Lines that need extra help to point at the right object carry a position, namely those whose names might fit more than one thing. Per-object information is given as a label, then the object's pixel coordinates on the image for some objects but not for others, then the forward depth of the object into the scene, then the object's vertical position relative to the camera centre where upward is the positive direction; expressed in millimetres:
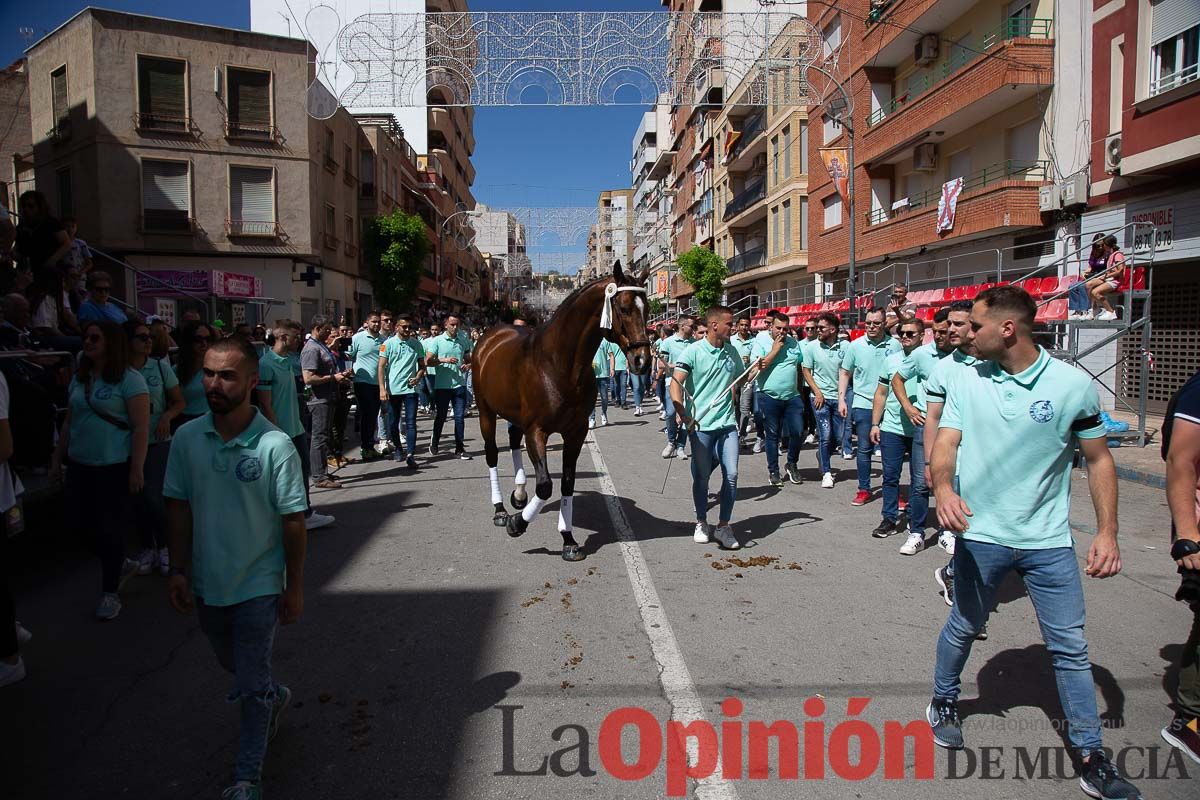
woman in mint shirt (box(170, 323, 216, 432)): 5996 +54
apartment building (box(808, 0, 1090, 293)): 17703 +6688
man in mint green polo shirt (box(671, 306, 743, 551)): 6332 -347
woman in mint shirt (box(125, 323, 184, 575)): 5277 -424
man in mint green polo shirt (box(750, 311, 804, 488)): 9273 -365
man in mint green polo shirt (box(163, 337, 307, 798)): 2857 -611
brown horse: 5801 +25
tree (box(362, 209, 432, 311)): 36438 +5707
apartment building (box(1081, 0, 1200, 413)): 13281 +3970
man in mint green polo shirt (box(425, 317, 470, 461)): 11570 -122
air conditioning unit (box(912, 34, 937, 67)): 22453 +9580
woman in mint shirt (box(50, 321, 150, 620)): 4859 -436
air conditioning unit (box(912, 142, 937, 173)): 22812 +6466
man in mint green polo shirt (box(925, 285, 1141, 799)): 2941 -513
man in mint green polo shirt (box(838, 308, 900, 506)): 7863 -70
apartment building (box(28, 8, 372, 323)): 25688 +7972
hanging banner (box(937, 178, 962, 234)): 20094 +4478
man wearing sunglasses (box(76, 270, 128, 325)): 9293 +852
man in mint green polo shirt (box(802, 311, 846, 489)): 9641 -75
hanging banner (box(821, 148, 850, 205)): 22516 +6064
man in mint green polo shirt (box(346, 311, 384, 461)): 10953 -111
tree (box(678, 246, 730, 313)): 39562 +5198
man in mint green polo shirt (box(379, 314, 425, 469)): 10969 -23
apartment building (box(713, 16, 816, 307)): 32844 +8546
